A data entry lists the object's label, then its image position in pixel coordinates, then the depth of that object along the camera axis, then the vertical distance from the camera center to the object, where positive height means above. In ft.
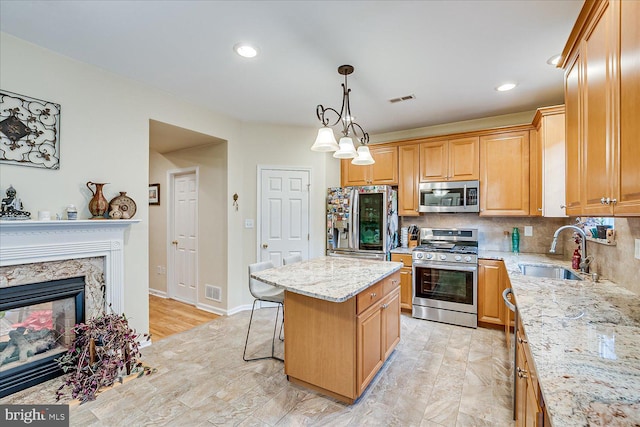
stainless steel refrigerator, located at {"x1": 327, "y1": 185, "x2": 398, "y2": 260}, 12.85 -0.36
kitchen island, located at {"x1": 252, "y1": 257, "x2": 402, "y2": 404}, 6.33 -2.71
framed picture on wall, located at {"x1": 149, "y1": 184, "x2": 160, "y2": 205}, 15.52 +1.07
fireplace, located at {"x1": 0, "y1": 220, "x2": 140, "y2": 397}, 6.90 -1.73
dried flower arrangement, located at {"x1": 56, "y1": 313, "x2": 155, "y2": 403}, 7.19 -3.77
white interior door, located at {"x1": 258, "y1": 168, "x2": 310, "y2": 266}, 13.55 -0.03
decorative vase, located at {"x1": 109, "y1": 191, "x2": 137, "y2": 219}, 8.63 +0.20
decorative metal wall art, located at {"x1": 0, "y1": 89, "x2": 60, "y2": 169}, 6.88 +2.08
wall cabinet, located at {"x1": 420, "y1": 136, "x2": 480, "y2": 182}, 12.03 +2.34
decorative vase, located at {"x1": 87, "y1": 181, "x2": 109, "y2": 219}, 8.17 +0.30
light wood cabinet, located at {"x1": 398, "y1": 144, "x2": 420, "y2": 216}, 13.14 +1.59
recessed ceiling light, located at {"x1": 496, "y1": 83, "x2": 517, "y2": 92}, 9.39 +4.26
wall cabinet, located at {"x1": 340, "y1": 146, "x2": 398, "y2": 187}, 13.67 +2.15
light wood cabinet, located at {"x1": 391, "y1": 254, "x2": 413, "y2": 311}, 12.17 -2.89
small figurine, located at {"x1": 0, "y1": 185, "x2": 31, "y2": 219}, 6.60 +0.15
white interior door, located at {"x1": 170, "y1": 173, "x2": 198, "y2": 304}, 14.08 -1.25
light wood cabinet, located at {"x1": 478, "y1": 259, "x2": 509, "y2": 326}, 10.51 -2.96
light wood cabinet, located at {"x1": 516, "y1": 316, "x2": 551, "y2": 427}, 3.10 -2.29
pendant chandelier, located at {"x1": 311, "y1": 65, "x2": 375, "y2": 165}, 7.12 +1.78
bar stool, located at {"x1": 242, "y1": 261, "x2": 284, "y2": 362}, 8.61 -2.50
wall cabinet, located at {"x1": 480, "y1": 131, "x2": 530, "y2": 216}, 11.13 +1.58
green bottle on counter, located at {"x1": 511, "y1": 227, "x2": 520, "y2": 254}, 11.71 -1.14
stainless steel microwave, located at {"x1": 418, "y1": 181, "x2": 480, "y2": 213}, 11.94 +0.74
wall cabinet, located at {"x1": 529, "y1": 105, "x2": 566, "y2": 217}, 9.44 +1.83
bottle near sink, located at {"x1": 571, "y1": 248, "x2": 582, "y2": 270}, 7.98 -1.32
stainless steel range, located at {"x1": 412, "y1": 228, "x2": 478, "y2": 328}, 10.95 -2.81
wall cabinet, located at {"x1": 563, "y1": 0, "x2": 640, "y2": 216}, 3.32 +1.49
